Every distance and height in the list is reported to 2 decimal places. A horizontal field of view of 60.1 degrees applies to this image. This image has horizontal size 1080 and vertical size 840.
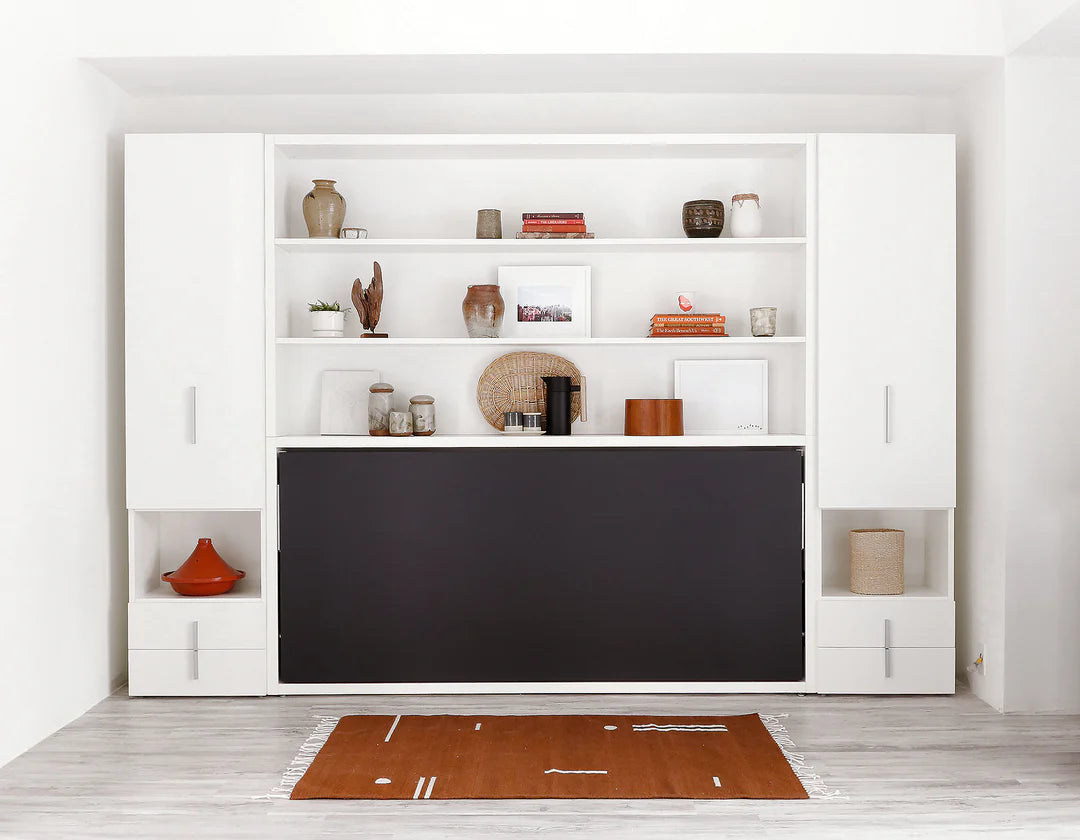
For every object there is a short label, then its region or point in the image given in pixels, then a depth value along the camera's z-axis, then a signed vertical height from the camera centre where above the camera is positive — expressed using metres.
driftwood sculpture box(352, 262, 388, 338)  3.66 +0.42
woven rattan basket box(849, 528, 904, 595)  3.60 -0.60
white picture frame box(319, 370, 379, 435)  3.80 +0.02
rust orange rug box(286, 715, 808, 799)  2.71 -1.09
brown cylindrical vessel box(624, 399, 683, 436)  3.60 -0.03
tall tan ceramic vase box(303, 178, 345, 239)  3.64 +0.78
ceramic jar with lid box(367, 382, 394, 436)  3.68 +0.00
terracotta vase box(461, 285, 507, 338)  3.64 +0.39
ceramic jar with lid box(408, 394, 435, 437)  3.69 -0.02
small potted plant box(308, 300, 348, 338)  3.64 +0.35
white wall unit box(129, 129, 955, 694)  3.52 +0.39
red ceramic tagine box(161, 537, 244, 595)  3.61 -0.65
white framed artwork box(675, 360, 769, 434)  3.83 +0.06
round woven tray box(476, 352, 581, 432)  3.84 +0.11
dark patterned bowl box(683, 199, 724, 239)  3.64 +0.75
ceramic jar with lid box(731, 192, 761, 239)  3.66 +0.76
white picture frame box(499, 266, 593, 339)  3.81 +0.47
